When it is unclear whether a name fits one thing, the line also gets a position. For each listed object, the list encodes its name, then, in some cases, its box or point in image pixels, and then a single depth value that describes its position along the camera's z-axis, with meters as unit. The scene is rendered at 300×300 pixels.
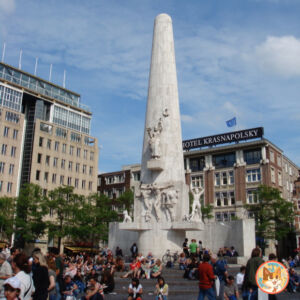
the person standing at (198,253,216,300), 9.84
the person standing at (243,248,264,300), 8.63
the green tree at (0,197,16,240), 44.19
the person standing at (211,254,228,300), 11.38
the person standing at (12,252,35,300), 6.31
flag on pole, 59.85
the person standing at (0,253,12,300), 7.22
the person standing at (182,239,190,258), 22.09
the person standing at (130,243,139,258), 23.69
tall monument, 23.41
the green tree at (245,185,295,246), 43.50
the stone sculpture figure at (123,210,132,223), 24.56
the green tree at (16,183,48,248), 42.78
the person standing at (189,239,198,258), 21.20
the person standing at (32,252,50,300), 7.68
